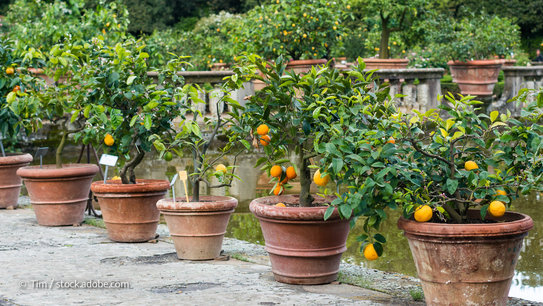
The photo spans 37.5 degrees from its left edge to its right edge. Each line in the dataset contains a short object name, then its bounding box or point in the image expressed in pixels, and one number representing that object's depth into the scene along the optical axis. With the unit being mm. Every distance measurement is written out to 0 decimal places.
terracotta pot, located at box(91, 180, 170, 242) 6625
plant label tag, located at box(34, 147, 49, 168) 7598
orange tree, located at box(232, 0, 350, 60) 11586
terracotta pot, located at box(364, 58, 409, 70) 13602
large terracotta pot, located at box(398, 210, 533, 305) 4039
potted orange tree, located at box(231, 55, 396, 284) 4902
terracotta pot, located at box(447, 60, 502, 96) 13406
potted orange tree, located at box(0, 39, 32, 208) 8320
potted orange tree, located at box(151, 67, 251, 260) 5855
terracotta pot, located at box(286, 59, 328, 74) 11406
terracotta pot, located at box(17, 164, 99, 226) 7430
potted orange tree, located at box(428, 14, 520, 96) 13508
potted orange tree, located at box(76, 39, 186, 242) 6473
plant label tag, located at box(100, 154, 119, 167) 6688
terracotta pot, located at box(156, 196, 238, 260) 5867
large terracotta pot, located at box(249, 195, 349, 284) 4930
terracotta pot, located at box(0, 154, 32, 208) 8477
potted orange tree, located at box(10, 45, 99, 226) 7148
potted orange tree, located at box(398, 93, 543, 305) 4059
